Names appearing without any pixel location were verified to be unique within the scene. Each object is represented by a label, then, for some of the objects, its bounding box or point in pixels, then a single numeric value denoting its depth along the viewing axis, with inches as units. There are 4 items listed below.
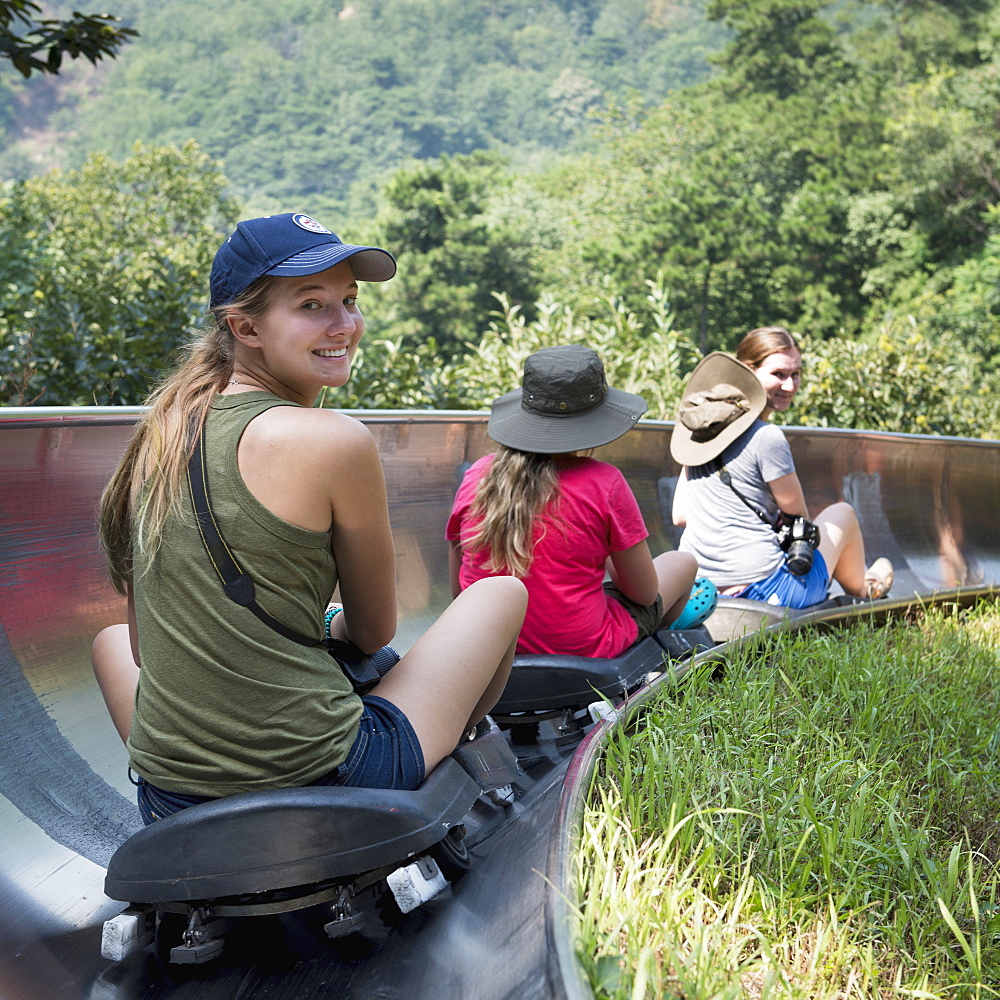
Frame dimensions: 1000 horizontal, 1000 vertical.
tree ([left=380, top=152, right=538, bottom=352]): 1787.6
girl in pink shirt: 117.4
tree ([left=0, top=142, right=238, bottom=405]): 207.8
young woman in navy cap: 71.6
